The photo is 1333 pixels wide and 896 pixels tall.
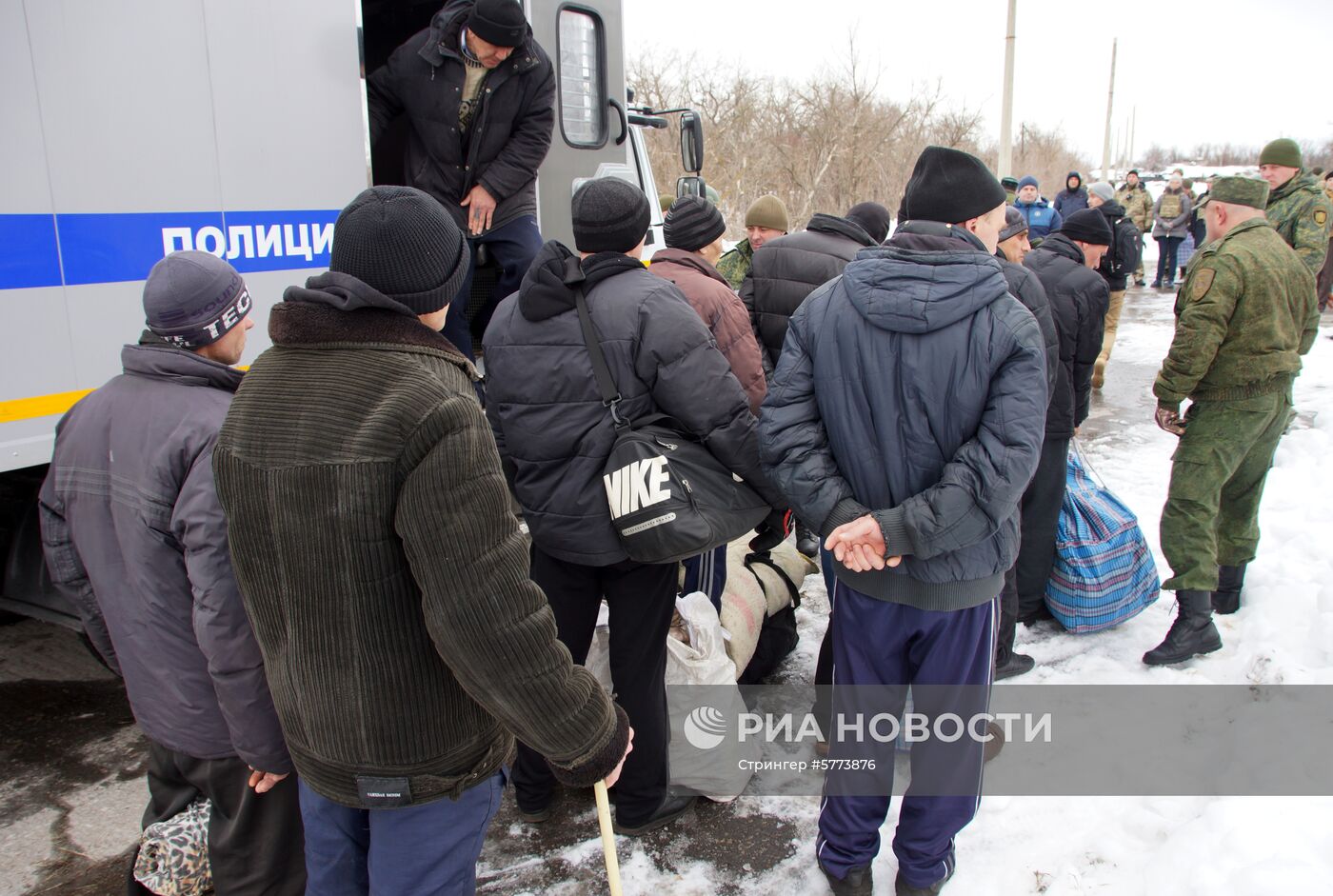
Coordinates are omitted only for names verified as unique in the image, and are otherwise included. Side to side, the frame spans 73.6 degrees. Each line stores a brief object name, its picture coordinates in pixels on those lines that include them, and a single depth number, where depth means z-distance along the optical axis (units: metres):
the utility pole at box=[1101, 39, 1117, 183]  26.71
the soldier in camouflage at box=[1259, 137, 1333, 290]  5.77
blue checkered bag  3.76
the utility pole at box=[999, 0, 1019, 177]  12.84
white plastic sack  2.89
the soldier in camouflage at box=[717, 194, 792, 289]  4.79
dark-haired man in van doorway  3.68
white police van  2.56
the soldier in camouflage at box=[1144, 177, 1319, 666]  3.52
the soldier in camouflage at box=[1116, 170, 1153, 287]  15.05
